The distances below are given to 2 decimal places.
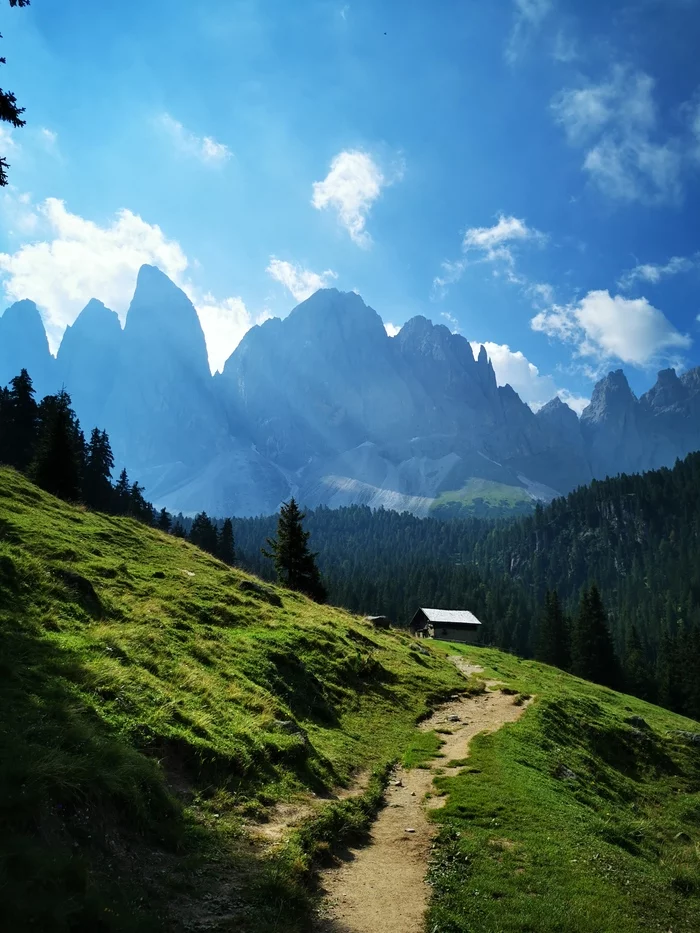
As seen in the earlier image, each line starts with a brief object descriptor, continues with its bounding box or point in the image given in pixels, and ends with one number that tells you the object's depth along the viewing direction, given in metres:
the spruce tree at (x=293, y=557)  55.59
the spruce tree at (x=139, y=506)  97.94
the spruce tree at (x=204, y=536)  110.06
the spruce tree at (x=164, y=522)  111.06
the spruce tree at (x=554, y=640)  99.38
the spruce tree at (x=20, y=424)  75.38
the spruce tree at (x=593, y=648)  86.81
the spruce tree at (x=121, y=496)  98.47
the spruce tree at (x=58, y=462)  50.16
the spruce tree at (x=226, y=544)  110.69
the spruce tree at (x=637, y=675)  90.62
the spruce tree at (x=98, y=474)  88.50
